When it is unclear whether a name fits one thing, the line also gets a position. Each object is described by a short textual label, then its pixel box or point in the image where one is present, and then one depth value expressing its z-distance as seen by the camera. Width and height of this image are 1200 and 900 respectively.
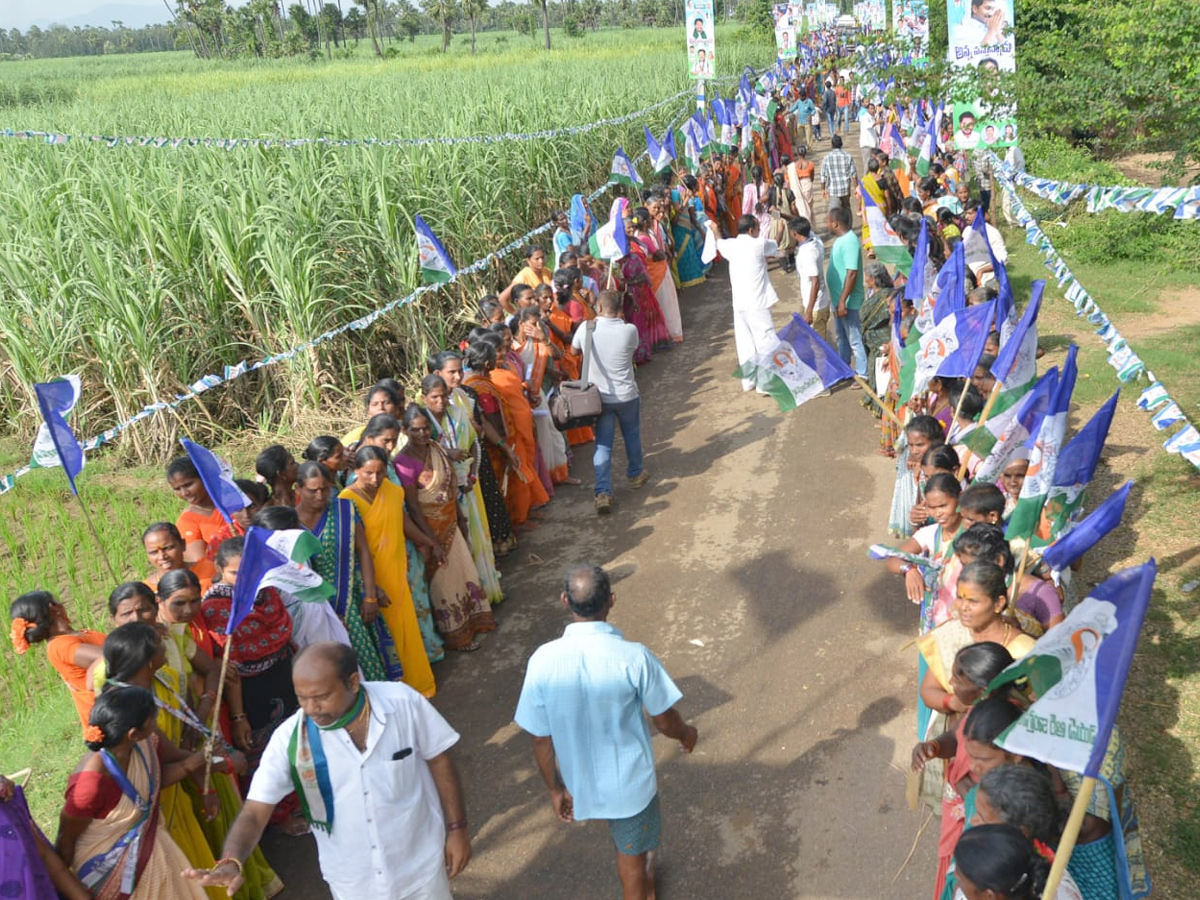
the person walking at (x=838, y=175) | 13.16
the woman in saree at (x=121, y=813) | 3.01
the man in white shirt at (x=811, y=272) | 9.14
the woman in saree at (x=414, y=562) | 5.09
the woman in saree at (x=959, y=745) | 3.11
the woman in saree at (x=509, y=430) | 6.47
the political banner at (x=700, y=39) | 17.03
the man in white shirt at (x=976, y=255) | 7.94
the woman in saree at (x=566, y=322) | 8.50
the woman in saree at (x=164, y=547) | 4.21
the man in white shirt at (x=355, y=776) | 2.86
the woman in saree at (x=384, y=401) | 5.49
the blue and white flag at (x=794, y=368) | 5.58
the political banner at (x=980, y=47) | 10.31
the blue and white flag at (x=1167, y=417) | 4.98
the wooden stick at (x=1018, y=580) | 3.68
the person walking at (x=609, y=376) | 7.11
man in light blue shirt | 3.21
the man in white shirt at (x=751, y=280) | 8.75
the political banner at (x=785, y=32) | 30.59
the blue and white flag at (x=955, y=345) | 5.43
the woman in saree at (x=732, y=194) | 15.59
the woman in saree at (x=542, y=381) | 7.32
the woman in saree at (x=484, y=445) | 6.04
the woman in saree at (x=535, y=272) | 8.95
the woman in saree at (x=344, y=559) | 4.65
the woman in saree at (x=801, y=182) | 13.60
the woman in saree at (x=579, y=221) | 10.86
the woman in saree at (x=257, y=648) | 4.07
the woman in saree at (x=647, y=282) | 10.34
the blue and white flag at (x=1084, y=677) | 2.27
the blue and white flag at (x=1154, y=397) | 5.23
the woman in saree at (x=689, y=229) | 12.71
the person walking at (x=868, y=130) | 18.31
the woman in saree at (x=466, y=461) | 5.77
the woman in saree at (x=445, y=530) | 5.36
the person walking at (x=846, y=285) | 8.40
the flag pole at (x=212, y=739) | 3.46
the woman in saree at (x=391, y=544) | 4.89
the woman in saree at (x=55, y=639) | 3.68
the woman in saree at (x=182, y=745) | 3.36
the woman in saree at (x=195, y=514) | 4.73
